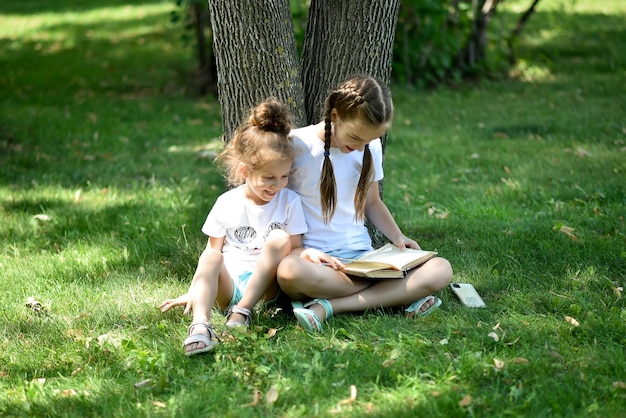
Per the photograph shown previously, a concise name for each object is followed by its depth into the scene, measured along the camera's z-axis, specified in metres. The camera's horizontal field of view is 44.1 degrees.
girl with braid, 3.64
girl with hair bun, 3.66
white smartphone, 3.86
